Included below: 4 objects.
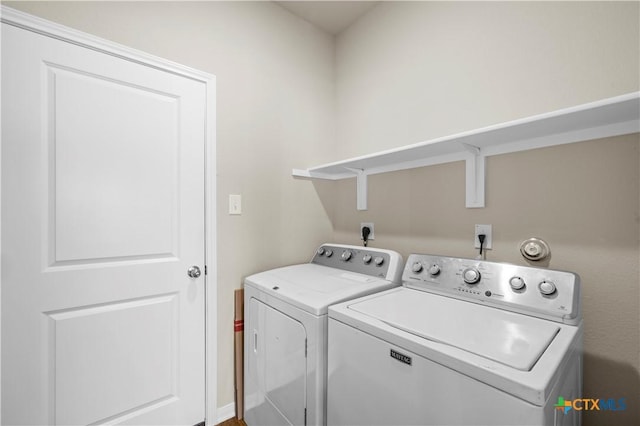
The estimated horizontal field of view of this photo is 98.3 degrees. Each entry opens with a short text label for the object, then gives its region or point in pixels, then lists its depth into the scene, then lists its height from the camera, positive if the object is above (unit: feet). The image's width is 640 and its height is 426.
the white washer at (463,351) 2.20 -1.27
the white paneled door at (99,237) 3.79 -0.41
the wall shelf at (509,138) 3.08 +1.08
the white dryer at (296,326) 3.69 -1.74
